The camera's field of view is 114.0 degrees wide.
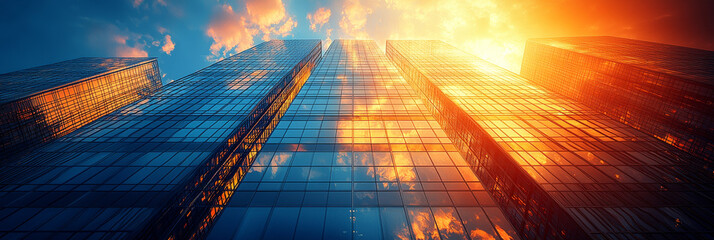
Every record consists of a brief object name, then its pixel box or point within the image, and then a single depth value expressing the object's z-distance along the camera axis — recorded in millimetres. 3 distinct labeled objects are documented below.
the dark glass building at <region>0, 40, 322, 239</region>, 17844
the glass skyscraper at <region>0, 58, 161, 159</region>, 39303
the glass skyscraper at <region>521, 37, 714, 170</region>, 37875
